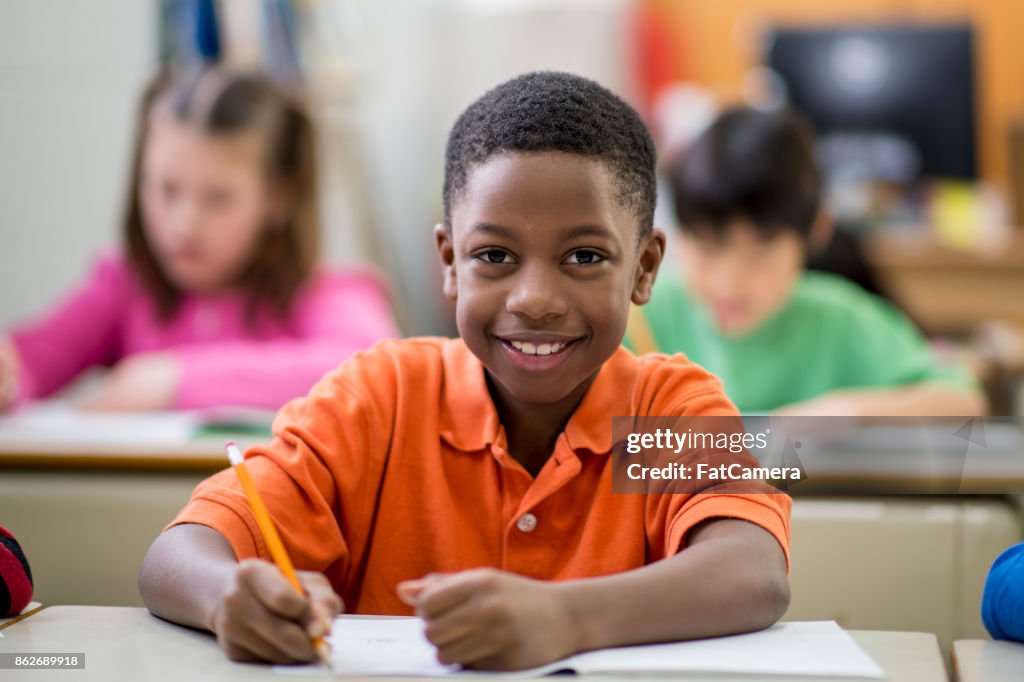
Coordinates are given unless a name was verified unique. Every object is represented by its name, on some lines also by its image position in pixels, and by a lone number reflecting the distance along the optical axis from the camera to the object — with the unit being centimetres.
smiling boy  138
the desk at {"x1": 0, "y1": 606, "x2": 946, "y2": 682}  138
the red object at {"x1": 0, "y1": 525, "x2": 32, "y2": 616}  148
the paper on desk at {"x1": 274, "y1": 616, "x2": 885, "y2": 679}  137
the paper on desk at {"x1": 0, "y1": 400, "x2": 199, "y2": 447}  186
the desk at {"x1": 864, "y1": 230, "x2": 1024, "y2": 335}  457
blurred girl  249
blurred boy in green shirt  228
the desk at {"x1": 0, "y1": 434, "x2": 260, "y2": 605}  181
